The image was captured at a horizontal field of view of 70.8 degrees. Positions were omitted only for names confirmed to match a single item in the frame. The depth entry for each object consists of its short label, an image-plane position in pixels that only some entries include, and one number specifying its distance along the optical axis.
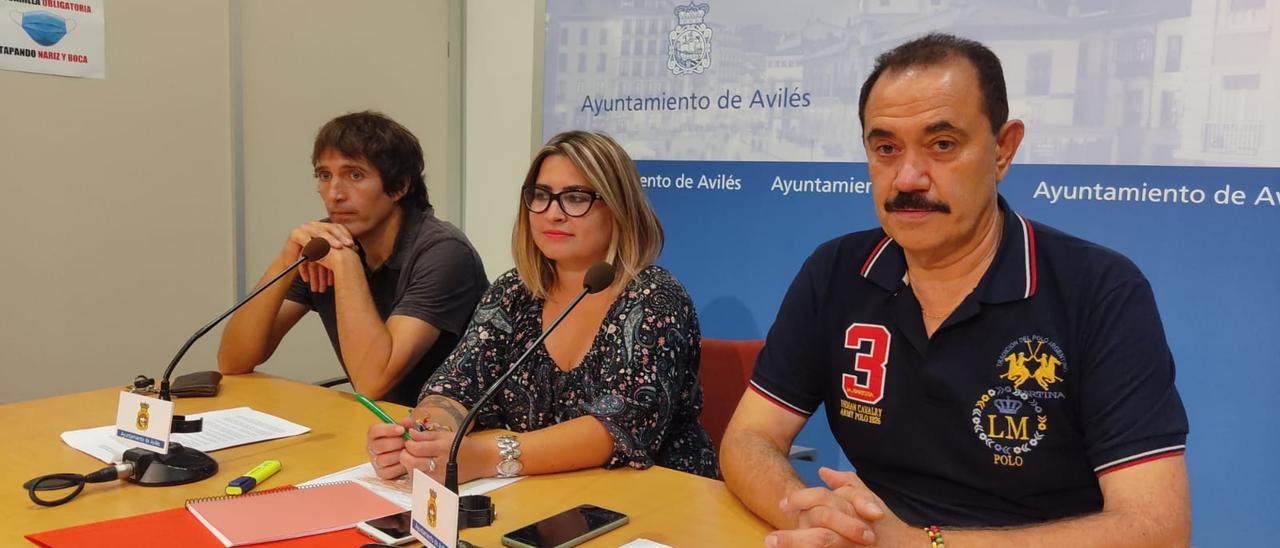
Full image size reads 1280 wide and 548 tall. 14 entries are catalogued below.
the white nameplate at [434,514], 1.13
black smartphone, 1.26
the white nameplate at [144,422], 1.59
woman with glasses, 1.74
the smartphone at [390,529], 1.26
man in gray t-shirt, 2.28
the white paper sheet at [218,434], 1.70
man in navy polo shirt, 1.30
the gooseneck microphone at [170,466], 1.51
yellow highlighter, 1.47
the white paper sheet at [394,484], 1.47
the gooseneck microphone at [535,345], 1.16
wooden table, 1.34
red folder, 1.23
